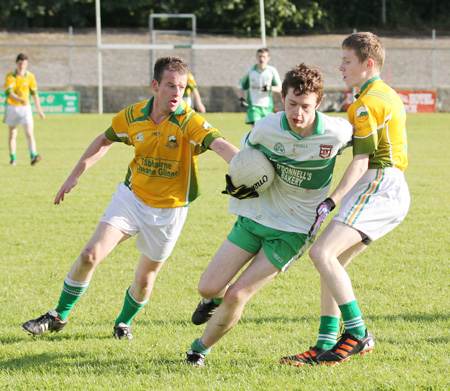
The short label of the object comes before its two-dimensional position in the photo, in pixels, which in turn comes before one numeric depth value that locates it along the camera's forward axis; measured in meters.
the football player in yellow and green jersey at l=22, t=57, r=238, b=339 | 8.86
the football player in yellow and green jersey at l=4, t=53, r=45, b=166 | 25.87
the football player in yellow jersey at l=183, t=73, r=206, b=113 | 34.25
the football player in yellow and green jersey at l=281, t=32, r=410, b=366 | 7.66
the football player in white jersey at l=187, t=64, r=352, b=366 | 7.66
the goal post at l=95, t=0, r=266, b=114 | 52.00
